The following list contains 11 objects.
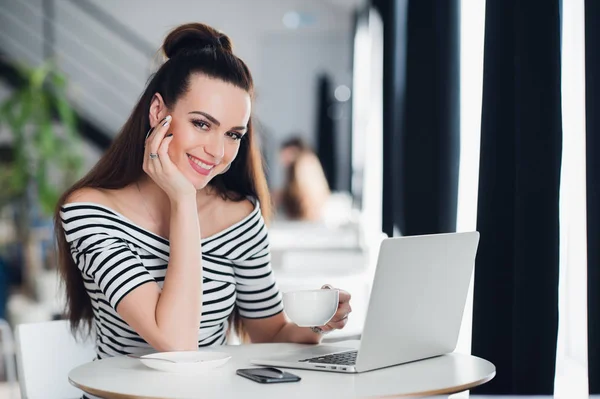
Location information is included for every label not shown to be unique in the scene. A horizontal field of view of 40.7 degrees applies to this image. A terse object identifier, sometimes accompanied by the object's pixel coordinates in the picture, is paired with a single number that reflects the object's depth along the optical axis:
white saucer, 1.35
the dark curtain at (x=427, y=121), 2.60
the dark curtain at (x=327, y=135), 9.18
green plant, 5.86
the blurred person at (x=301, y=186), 6.65
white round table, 1.21
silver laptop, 1.30
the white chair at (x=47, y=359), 1.80
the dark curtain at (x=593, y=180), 1.57
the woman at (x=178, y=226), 1.58
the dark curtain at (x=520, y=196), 1.73
